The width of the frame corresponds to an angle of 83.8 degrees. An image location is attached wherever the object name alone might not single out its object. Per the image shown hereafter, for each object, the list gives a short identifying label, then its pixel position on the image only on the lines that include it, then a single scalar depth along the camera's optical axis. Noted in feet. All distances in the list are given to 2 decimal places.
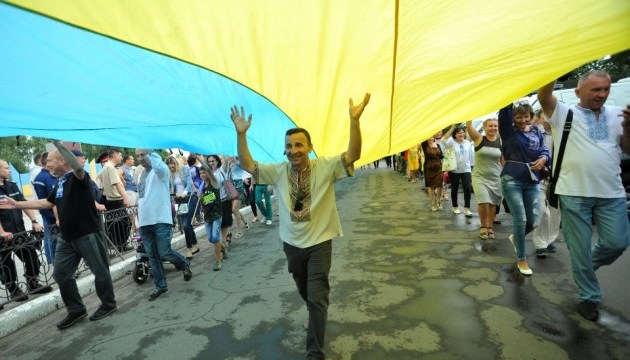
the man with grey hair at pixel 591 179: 9.68
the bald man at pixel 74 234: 13.37
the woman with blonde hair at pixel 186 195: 21.91
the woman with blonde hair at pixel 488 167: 18.21
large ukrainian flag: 5.35
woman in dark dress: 28.22
